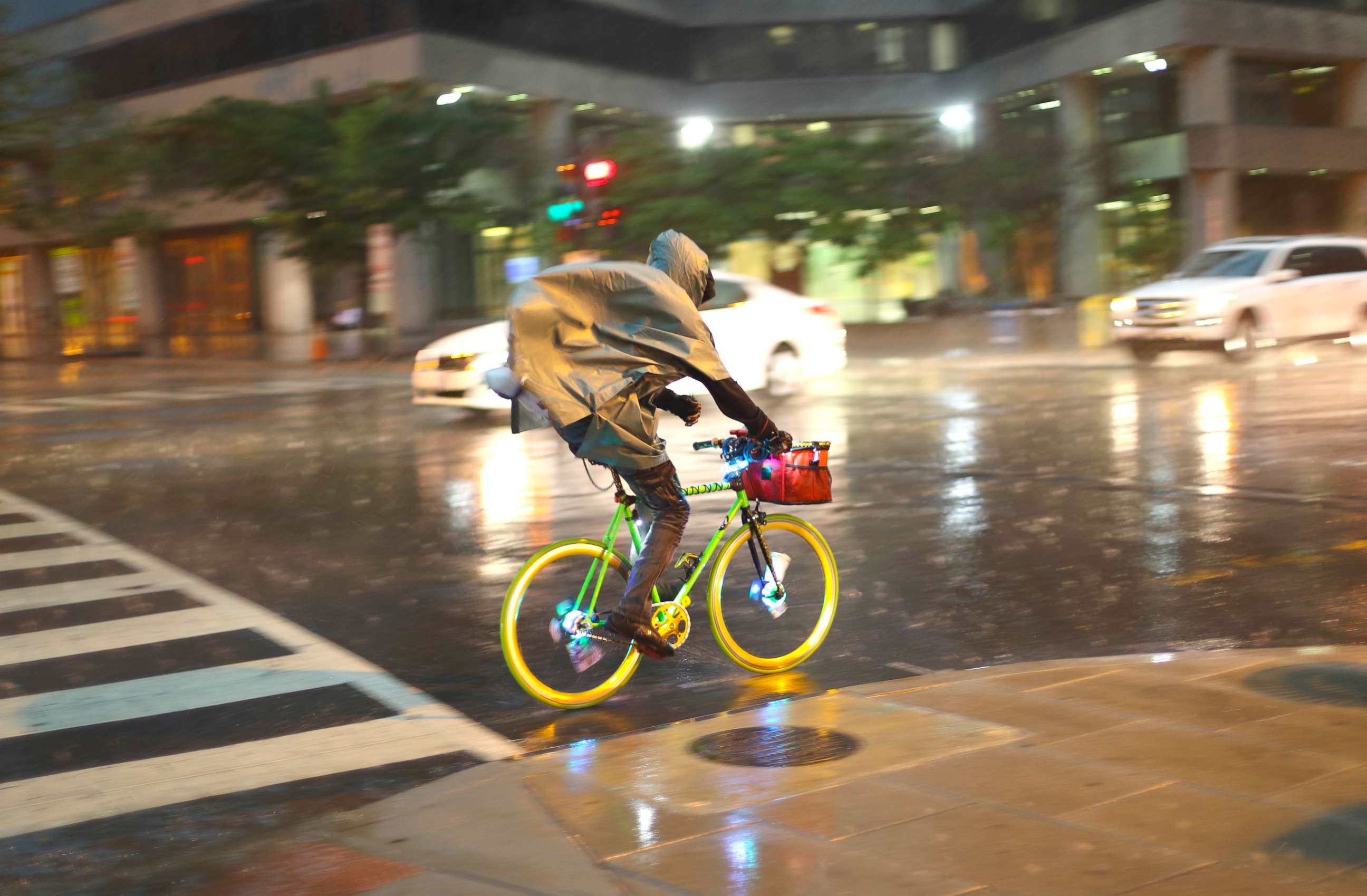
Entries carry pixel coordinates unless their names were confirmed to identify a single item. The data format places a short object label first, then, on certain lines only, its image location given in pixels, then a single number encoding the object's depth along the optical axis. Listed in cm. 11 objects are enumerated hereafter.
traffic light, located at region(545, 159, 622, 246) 2128
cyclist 545
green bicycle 580
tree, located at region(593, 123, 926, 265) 3791
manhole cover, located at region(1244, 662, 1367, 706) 546
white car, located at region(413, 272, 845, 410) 1803
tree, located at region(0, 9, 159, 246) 4141
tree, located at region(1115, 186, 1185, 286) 4284
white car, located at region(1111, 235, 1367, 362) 2273
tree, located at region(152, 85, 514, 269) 3550
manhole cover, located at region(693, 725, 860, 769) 497
